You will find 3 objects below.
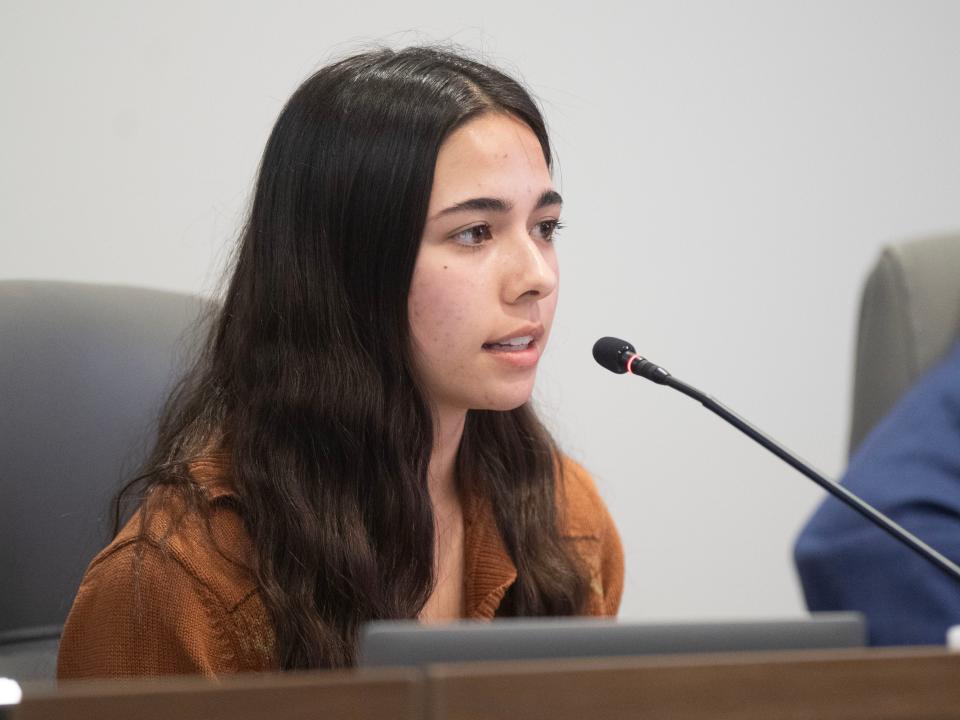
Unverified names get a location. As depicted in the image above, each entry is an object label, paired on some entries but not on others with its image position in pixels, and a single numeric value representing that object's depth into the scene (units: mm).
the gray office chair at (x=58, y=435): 3142
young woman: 3050
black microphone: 2899
